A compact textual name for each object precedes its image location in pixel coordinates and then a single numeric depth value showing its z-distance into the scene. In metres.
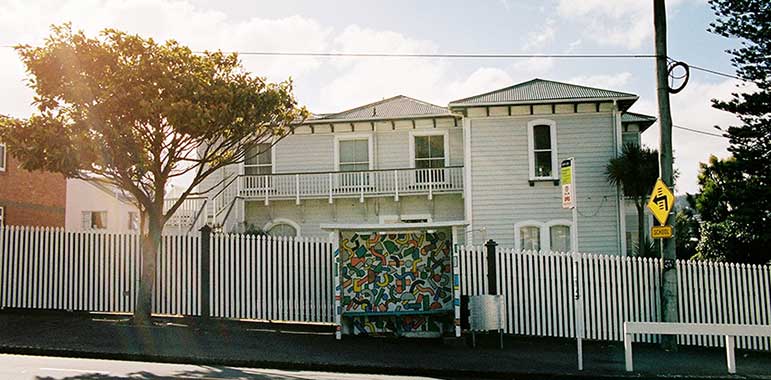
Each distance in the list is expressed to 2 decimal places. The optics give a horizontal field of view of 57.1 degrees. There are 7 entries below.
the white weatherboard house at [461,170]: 21.94
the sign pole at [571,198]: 10.56
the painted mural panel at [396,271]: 13.23
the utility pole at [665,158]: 12.87
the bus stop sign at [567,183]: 10.64
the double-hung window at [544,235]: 22.02
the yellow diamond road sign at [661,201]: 12.16
